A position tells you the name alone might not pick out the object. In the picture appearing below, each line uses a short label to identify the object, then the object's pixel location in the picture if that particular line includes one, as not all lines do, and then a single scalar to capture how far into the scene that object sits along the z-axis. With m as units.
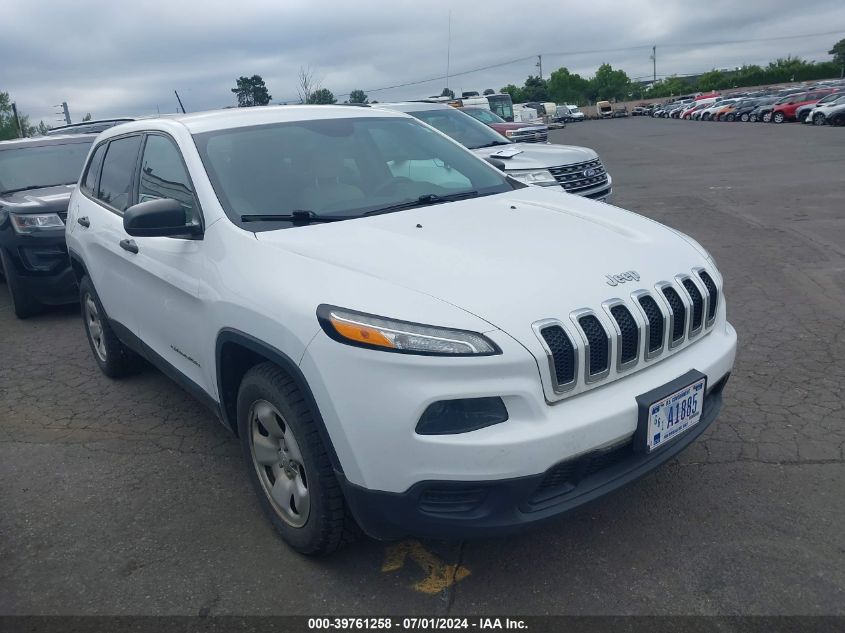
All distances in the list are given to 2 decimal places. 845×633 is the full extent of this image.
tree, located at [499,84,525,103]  112.88
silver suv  8.37
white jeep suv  2.44
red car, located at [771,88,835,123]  37.41
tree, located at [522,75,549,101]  109.38
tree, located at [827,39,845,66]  95.69
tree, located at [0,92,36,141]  72.76
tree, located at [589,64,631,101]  122.50
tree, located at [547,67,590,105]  120.62
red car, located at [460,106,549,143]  13.27
